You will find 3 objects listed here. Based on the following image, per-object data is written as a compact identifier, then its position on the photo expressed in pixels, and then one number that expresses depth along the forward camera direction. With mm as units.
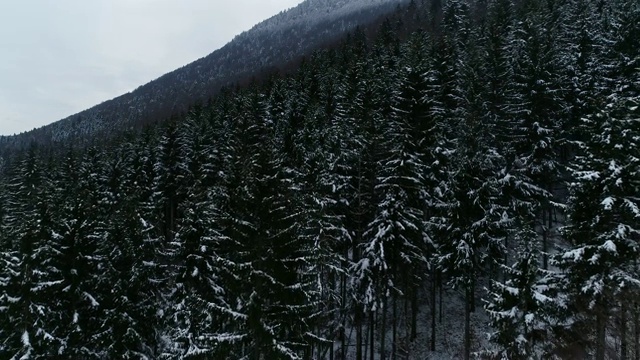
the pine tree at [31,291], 20719
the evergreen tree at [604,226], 16797
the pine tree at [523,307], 18094
